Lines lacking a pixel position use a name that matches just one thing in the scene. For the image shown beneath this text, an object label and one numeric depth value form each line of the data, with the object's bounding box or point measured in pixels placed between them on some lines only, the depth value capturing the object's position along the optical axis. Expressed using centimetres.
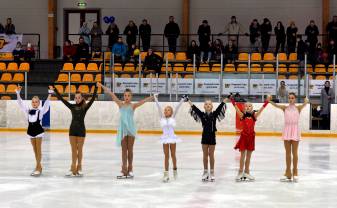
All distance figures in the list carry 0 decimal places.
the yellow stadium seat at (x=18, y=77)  2555
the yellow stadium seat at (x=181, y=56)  2724
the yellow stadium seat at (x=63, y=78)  2520
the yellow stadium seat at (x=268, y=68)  2508
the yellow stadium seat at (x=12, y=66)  2691
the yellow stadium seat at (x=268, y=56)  2680
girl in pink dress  1256
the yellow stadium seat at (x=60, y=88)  2405
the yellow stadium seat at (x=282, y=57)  2670
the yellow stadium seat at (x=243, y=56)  2698
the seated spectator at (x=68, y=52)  2737
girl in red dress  1245
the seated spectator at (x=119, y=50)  2639
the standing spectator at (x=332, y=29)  2708
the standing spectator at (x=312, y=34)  2672
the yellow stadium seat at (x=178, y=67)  2542
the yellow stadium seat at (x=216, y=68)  2505
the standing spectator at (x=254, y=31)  2775
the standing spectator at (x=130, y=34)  2775
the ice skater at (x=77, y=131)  1286
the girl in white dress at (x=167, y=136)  1251
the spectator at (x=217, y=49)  2647
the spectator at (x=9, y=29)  2930
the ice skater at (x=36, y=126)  1301
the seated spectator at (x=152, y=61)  2414
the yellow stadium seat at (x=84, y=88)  2426
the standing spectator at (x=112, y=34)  2798
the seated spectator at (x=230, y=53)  2651
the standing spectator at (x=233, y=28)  2902
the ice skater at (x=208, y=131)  1244
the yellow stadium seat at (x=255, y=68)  2467
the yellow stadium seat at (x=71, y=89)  2372
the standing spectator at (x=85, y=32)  2902
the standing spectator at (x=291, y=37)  2709
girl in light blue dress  1274
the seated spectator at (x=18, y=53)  2758
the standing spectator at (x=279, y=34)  2752
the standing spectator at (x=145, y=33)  2819
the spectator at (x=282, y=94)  2183
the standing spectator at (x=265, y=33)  2764
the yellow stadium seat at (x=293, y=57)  2682
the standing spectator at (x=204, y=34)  2734
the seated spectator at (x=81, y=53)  2688
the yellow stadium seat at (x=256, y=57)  2688
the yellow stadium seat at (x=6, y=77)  2570
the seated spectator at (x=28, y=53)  2761
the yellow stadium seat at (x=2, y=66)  2692
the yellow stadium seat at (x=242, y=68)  2481
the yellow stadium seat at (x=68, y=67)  2639
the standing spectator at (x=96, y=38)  2880
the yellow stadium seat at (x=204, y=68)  2512
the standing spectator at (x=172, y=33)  2812
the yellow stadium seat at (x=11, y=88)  2466
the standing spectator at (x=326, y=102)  2148
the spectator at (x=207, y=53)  2616
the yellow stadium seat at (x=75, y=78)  2516
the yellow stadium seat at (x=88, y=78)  2518
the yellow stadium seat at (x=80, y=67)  2616
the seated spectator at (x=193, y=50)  2645
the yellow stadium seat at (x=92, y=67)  2606
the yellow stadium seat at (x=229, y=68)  2512
